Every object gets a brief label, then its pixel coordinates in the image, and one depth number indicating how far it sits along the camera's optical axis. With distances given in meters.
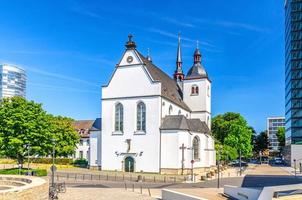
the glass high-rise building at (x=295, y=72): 91.19
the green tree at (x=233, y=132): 78.38
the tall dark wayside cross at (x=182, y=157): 52.13
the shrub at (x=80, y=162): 68.50
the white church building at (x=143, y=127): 53.47
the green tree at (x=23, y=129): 44.09
